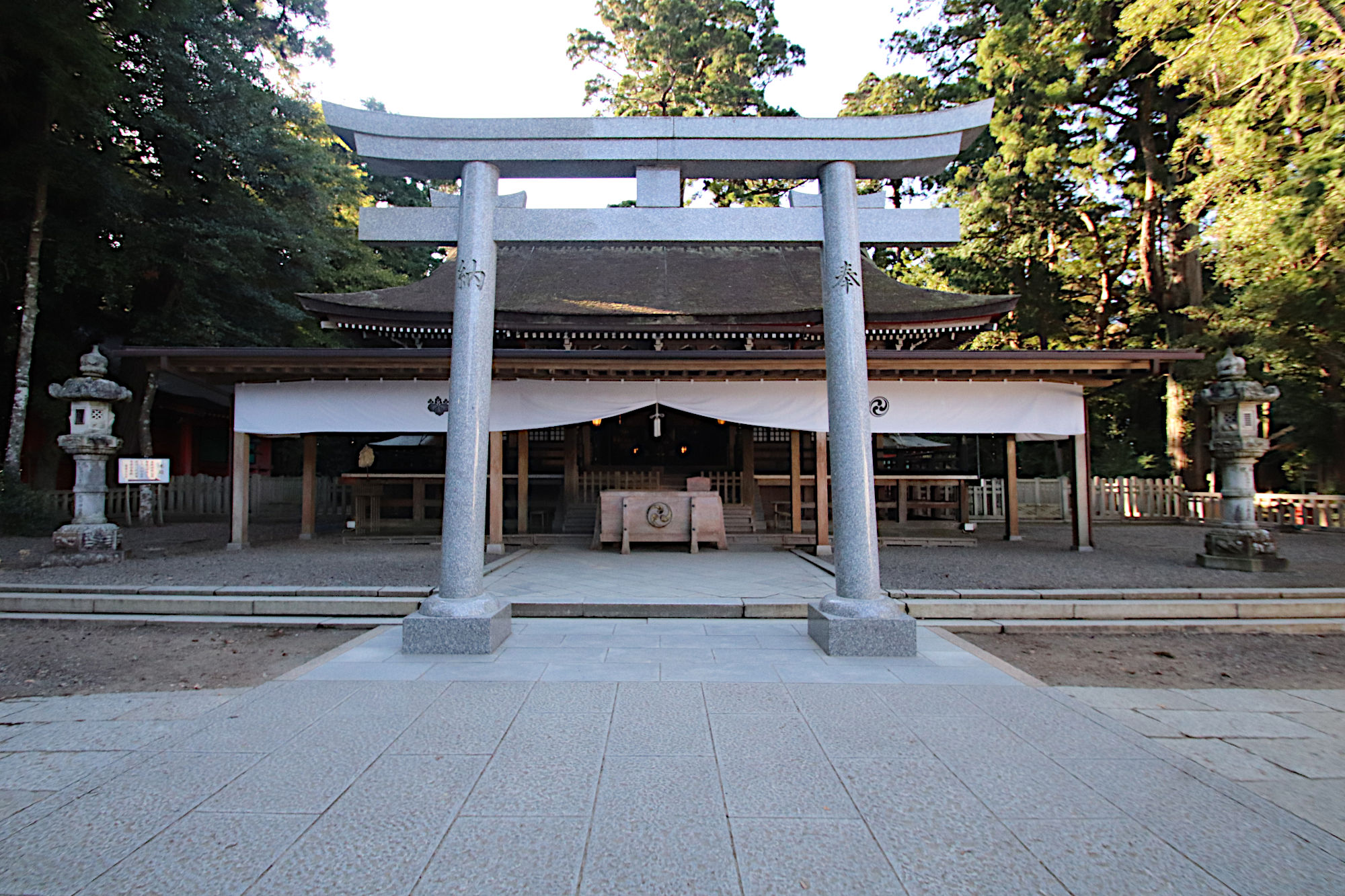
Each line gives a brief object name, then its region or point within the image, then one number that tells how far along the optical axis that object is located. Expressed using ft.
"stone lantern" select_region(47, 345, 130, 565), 28.12
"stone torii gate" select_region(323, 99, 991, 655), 14.83
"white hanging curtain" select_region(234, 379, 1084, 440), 31.01
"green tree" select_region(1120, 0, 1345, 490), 35.96
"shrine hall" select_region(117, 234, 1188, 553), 30.53
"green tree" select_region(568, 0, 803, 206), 69.87
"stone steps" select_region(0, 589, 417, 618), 19.90
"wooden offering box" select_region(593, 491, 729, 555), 32.53
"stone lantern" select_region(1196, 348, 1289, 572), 26.04
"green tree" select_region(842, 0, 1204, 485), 56.34
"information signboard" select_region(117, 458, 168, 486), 29.01
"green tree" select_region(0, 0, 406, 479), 39.32
